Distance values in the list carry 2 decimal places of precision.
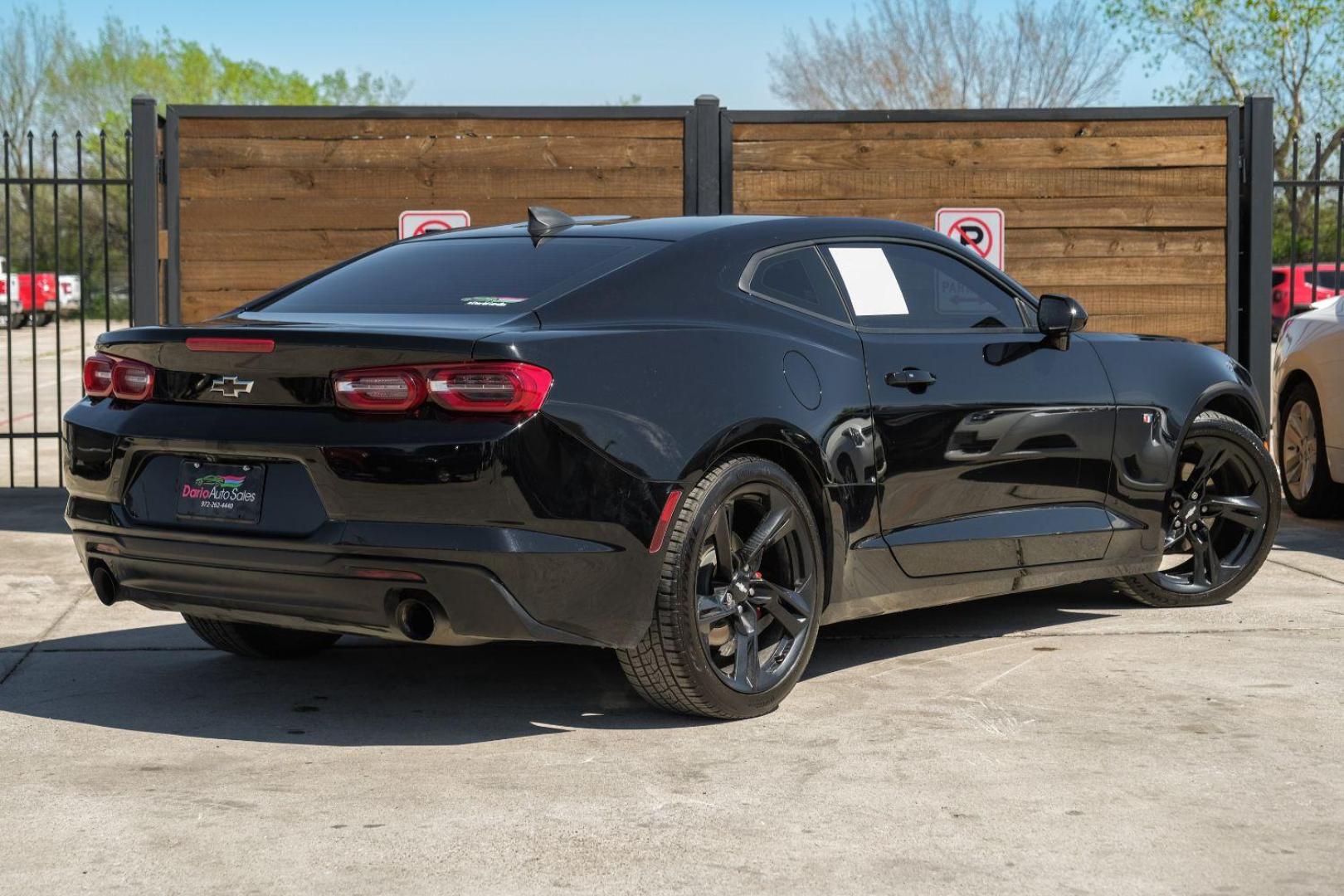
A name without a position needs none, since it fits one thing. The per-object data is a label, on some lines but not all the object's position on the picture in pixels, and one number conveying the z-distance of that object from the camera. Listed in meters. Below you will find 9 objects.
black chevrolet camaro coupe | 4.47
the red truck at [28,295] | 35.51
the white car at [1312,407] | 9.34
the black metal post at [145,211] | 10.06
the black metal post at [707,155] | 10.36
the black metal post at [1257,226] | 10.70
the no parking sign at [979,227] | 10.57
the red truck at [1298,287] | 27.55
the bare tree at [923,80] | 48.41
